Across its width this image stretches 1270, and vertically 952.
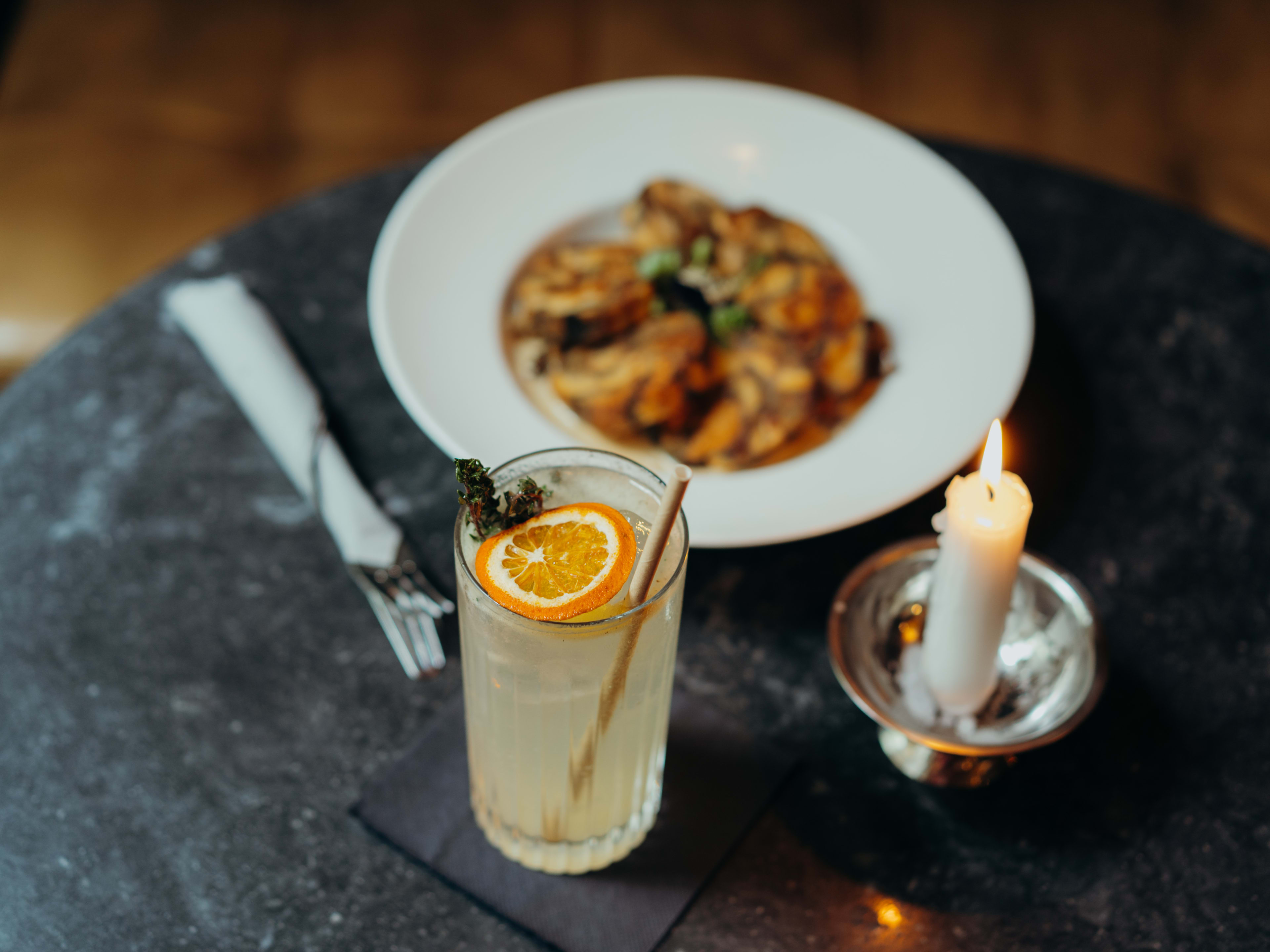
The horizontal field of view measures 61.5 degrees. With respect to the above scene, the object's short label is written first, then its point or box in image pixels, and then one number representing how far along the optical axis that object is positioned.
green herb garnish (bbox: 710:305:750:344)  1.18
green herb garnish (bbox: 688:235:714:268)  1.24
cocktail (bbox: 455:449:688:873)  0.61
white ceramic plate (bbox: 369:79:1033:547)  1.00
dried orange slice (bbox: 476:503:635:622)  0.60
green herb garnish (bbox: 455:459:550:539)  0.60
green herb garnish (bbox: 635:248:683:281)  1.20
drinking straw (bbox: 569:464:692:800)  0.55
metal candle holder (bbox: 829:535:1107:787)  0.77
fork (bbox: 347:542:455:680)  0.91
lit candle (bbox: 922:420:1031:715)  0.69
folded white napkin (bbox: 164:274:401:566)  0.98
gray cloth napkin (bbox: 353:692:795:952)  0.77
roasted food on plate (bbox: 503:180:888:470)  1.11
